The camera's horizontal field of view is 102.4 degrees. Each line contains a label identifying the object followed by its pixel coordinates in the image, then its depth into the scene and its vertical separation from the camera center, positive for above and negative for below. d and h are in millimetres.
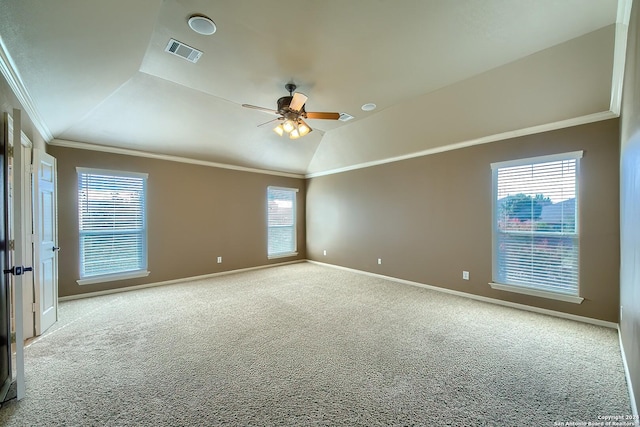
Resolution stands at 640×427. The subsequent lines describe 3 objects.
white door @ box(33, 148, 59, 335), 2937 -299
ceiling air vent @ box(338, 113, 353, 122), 4438 +1698
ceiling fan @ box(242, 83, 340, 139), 3151 +1275
